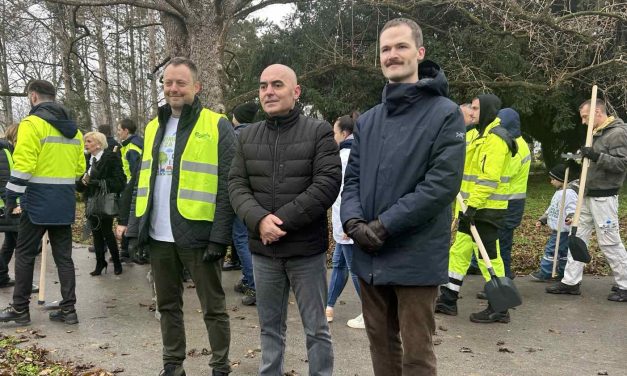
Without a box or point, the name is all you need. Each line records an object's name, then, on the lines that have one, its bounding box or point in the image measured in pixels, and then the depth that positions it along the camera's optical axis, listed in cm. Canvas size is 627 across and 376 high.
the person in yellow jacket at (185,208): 370
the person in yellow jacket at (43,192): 510
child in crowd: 695
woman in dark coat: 730
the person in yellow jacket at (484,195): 511
